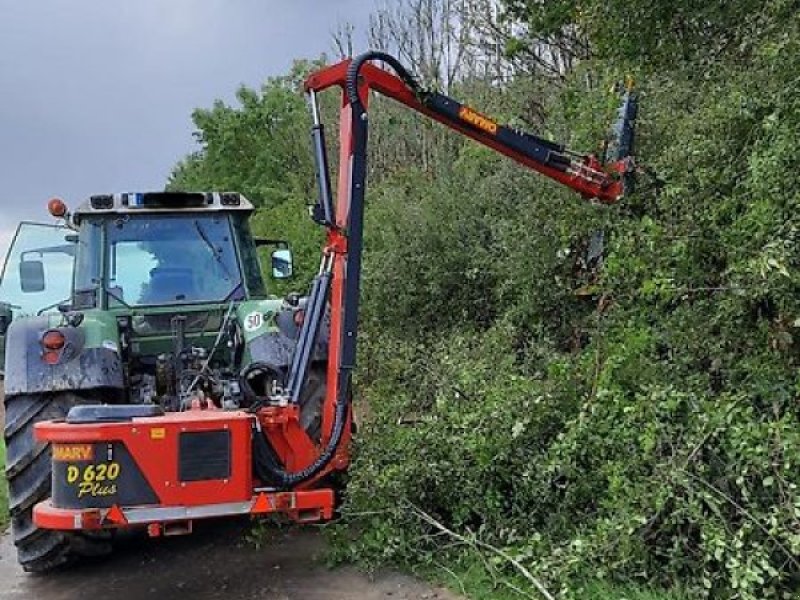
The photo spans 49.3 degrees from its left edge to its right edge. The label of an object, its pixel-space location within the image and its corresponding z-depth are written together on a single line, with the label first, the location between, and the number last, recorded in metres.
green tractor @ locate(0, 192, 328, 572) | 4.85
